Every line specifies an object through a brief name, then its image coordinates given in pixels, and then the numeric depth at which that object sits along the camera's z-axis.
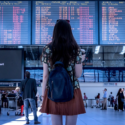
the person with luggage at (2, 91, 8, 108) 14.94
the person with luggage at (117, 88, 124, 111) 11.95
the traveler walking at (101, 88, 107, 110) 13.48
